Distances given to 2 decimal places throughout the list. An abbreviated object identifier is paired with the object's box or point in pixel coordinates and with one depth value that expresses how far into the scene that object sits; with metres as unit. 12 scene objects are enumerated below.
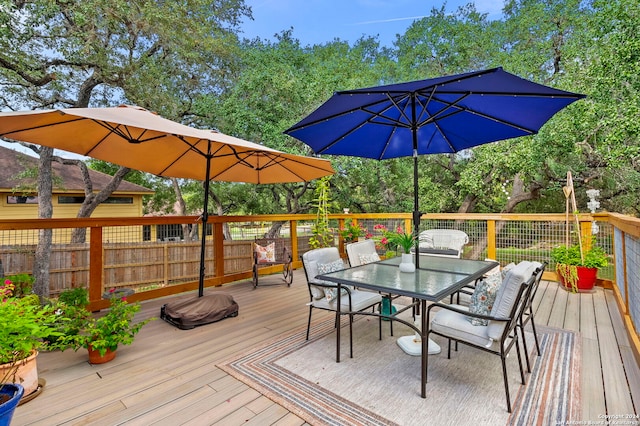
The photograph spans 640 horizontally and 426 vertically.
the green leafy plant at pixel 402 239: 2.72
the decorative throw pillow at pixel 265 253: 4.82
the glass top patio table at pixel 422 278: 2.06
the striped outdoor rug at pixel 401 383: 1.80
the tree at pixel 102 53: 6.04
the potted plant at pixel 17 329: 1.40
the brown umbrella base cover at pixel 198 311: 3.16
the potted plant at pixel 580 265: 4.27
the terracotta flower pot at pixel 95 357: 2.37
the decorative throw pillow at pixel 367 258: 3.52
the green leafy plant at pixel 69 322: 2.26
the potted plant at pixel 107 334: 2.32
